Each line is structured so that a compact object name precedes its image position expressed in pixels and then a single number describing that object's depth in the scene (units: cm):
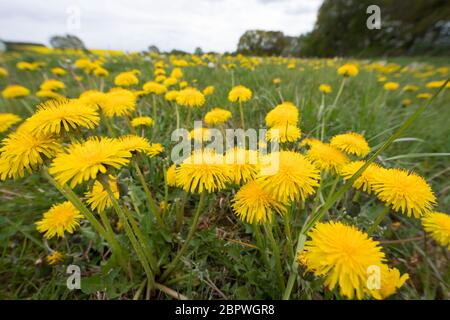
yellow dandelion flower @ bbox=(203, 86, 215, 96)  45
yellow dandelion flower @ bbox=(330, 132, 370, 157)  23
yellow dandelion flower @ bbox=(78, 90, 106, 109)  26
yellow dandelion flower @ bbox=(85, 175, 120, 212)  21
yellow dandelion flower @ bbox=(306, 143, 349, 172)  22
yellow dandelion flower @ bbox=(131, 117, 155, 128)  33
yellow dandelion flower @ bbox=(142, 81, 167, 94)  41
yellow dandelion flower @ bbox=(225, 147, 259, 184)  19
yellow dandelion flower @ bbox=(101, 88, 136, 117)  28
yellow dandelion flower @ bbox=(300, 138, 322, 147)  25
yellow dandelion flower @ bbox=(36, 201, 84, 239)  22
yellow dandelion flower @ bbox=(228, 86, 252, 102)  36
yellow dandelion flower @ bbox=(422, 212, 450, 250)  19
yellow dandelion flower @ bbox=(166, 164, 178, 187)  25
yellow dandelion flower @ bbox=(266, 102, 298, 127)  27
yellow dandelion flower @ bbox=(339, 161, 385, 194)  20
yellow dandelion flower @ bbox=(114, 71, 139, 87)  41
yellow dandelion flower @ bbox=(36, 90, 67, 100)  44
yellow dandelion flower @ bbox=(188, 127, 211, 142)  29
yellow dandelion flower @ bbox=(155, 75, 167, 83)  49
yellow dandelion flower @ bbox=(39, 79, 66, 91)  48
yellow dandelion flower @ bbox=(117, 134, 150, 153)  20
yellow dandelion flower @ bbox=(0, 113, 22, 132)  29
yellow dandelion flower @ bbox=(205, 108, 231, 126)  33
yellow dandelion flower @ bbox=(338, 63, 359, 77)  44
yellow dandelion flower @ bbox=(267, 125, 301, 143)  24
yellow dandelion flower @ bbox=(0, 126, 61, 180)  17
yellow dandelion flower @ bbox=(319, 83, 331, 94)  47
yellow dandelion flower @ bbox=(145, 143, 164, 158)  25
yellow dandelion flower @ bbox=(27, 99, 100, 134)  18
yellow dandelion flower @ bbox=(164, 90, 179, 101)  39
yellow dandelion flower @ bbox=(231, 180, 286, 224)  18
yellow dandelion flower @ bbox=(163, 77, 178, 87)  45
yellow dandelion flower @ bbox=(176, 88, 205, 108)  35
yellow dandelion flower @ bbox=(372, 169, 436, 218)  18
